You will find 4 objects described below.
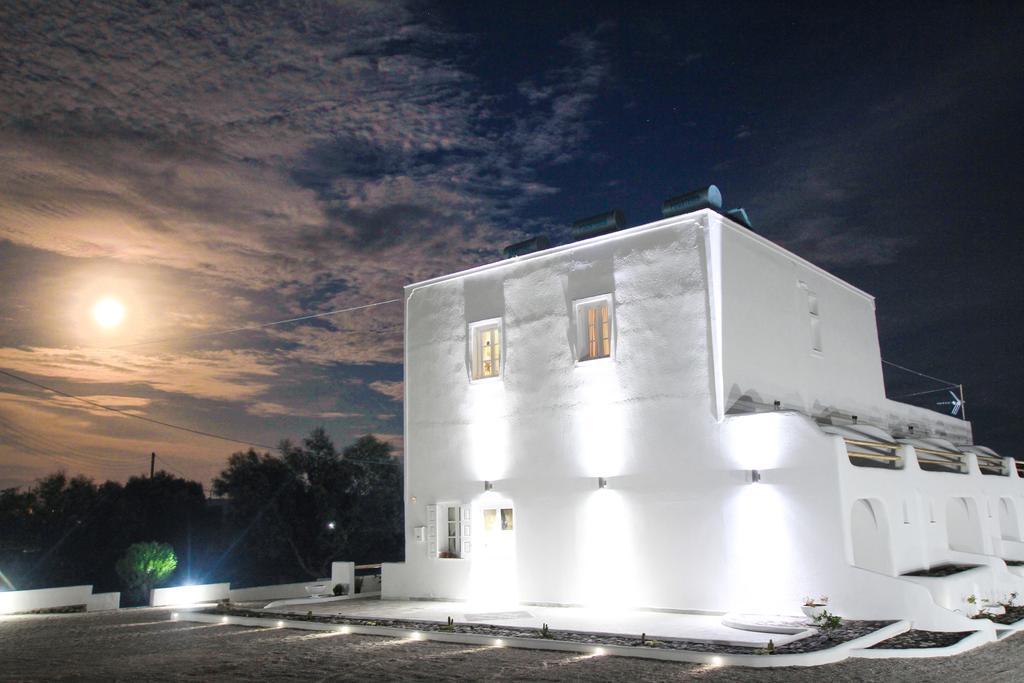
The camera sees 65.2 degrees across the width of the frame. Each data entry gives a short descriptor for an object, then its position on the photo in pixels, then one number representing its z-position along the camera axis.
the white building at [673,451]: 12.02
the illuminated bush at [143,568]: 19.00
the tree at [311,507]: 34.69
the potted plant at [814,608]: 10.76
